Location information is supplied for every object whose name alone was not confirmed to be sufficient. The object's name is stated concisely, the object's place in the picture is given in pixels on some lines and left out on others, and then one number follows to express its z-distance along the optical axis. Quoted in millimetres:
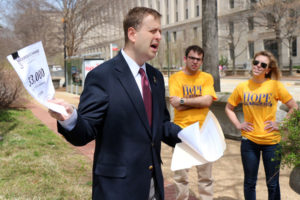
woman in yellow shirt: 3576
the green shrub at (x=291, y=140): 2611
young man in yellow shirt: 4199
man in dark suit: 2182
